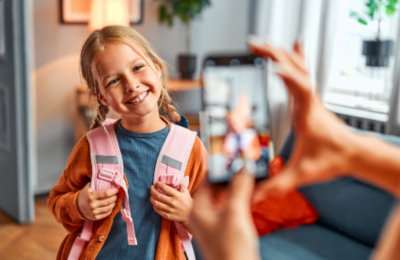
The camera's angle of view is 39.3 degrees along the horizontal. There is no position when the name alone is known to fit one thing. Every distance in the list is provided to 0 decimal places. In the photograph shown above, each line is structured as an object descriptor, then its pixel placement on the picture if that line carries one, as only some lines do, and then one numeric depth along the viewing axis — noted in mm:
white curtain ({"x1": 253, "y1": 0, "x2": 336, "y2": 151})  3449
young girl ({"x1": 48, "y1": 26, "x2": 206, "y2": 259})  938
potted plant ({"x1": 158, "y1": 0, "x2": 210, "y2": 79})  3742
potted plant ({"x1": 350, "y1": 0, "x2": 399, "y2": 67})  3048
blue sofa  2123
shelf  3566
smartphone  359
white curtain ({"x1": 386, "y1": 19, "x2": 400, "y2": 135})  2988
